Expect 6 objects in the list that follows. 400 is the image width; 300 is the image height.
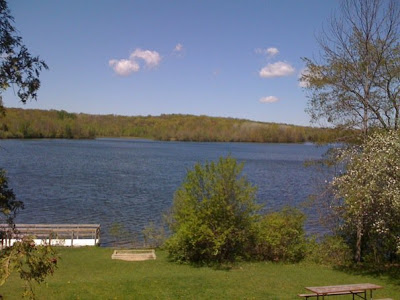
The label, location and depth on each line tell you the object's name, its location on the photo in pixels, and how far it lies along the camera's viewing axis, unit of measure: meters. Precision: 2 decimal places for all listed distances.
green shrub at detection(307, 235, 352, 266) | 19.47
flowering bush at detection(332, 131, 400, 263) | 14.44
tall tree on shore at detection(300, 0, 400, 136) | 18.75
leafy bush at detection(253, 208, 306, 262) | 19.92
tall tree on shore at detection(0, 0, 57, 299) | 6.88
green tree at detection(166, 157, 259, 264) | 19.30
